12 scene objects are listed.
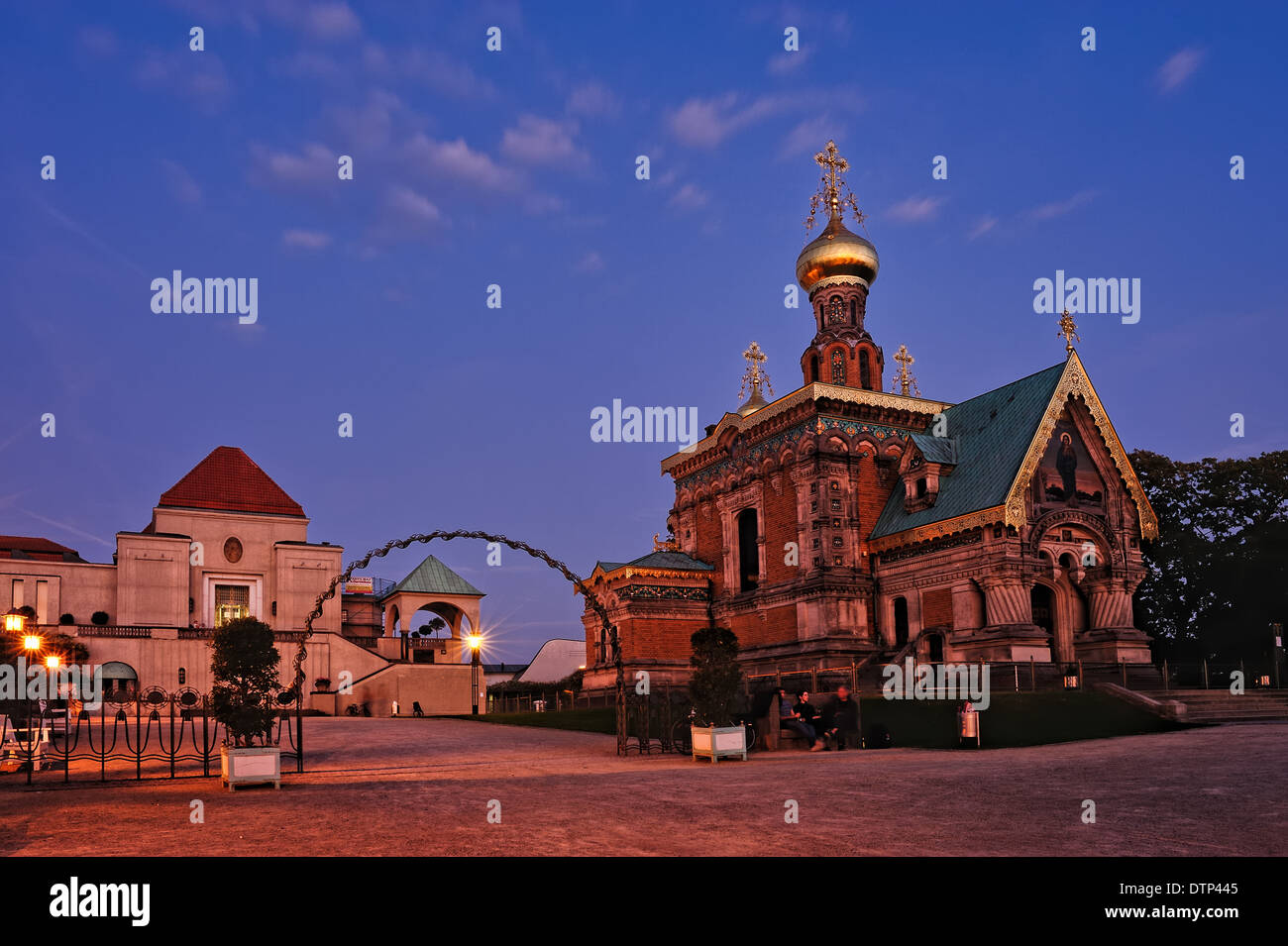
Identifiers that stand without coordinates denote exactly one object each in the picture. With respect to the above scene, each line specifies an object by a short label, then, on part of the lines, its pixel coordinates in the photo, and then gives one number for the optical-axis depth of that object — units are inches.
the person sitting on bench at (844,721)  987.3
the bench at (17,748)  872.3
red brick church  1480.1
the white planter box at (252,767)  684.1
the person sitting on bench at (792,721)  973.8
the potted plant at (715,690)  888.3
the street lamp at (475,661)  2026.3
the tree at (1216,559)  1676.9
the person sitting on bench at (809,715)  979.9
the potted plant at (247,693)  697.0
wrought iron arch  1036.3
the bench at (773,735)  996.6
